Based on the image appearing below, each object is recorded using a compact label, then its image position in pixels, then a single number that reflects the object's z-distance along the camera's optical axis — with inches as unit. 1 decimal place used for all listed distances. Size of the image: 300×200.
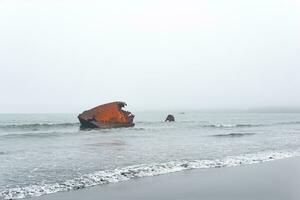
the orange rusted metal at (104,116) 2057.1
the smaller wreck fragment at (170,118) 3410.4
